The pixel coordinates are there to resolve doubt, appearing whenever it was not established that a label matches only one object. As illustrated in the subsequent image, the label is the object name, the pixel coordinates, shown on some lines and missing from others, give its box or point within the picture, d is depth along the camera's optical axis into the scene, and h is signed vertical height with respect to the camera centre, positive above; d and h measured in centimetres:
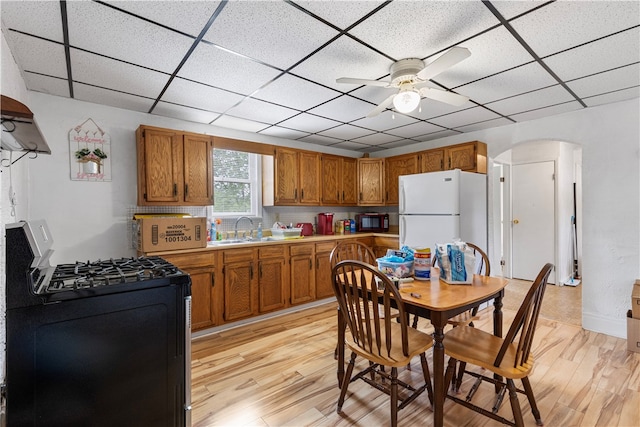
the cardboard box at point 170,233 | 277 -19
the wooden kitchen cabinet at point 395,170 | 434 +60
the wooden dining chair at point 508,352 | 149 -80
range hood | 114 +37
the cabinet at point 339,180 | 444 +47
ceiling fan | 197 +86
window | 384 +39
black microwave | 489 -18
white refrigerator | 350 +2
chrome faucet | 386 -17
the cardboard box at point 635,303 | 267 -85
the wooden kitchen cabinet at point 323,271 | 395 -78
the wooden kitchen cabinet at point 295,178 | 396 +46
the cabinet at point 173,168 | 294 +47
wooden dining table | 160 -51
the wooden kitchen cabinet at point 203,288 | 294 -74
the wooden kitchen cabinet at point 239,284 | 318 -77
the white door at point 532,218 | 477 -15
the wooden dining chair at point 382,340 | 162 -79
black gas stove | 112 -52
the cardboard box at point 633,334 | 264 -111
